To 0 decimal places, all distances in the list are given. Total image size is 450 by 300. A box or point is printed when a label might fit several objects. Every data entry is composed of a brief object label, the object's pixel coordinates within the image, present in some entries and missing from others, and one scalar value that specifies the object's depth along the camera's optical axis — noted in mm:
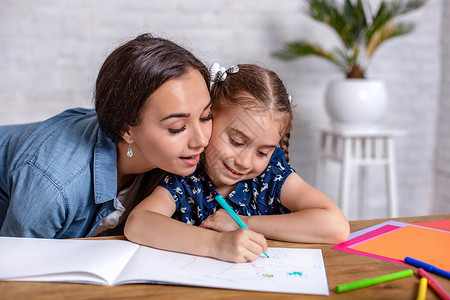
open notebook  670
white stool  2246
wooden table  631
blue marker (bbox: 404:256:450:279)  694
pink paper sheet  814
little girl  816
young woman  936
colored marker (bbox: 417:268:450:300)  628
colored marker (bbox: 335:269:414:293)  648
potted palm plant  2195
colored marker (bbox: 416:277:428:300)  624
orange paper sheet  779
